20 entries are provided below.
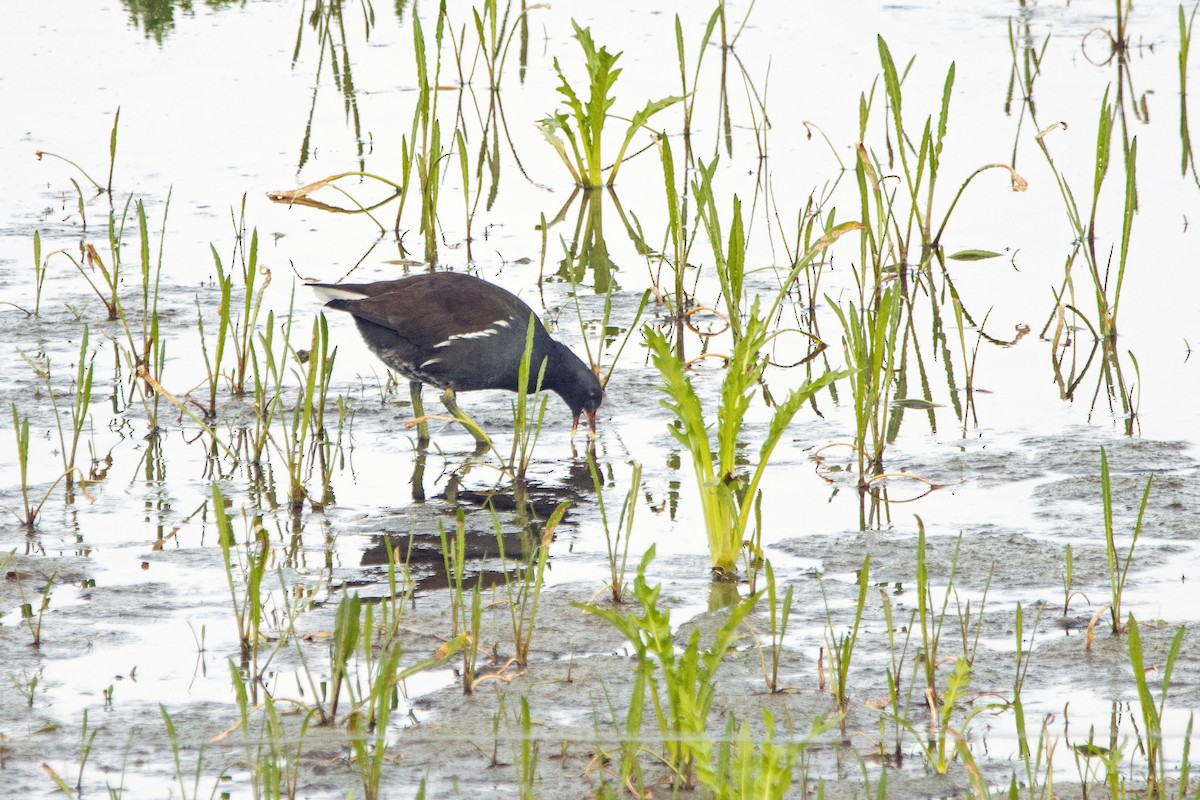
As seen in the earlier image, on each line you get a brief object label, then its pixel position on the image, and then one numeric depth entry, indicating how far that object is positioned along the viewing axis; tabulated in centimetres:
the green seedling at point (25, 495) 979
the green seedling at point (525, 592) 813
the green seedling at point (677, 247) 1263
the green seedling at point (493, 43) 1770
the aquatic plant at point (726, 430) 906
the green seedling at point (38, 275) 1376
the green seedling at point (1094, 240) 1221
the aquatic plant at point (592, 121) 1673
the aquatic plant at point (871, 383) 1028
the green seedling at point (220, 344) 1139
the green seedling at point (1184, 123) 1756
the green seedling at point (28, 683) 793
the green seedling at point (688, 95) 1686
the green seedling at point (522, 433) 1048
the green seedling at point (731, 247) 1063
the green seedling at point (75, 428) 1050
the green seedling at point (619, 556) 867
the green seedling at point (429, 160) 1548
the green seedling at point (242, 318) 1120
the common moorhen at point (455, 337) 1287
